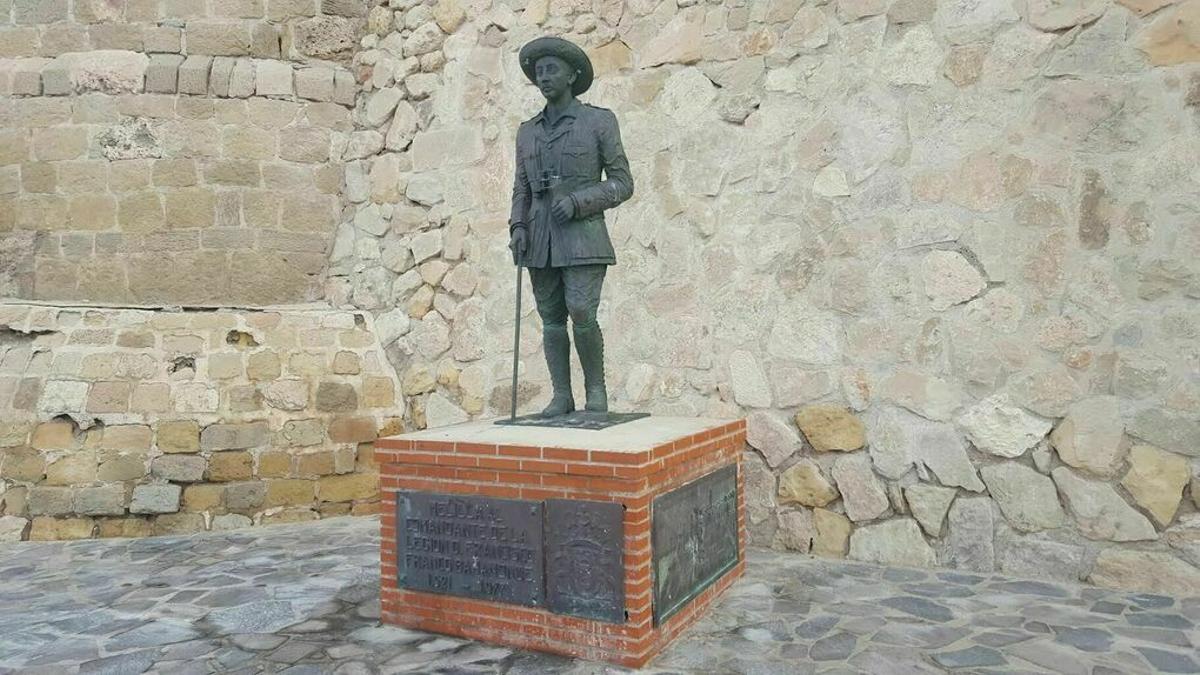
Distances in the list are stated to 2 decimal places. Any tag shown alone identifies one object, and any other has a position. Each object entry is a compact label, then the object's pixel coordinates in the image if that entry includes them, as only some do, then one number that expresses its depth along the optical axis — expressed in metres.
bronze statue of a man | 3.75
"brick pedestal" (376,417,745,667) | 3.08
